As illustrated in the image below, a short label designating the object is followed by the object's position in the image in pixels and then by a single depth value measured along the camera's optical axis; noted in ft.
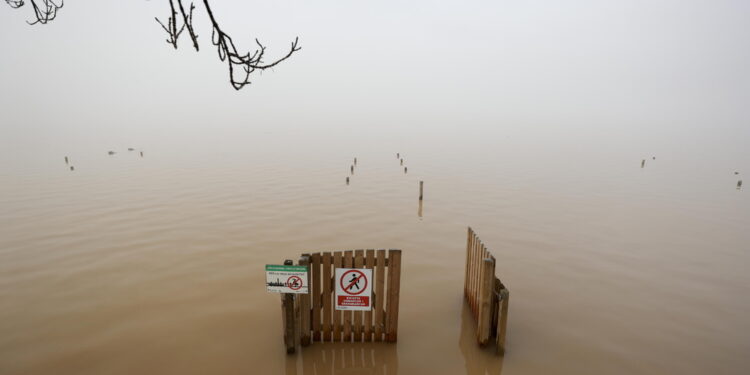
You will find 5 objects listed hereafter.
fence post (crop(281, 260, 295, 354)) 16.68
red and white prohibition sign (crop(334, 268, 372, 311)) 17.06
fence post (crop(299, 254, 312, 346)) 16.45
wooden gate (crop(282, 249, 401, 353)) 17.01
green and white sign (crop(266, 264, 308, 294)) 15.94
